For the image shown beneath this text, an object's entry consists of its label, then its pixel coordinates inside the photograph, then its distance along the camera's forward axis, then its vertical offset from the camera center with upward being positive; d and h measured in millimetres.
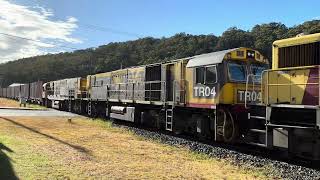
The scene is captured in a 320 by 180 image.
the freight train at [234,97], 12188 -135
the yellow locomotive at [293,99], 11773 -161
